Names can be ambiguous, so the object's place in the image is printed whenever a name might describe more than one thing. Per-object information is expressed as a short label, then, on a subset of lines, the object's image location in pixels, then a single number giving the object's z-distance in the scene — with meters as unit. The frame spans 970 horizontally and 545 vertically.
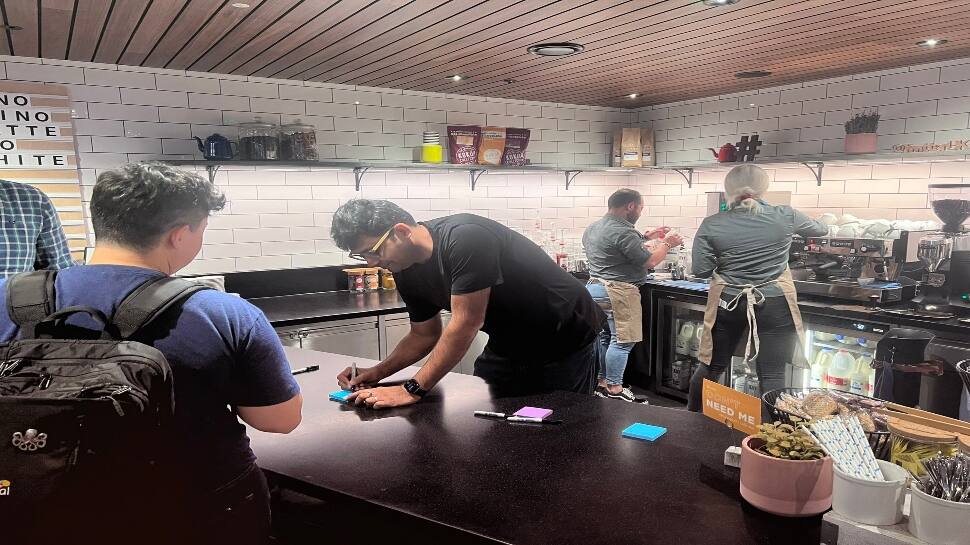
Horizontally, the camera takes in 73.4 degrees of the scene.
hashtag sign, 5.13
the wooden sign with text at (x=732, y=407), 1.55
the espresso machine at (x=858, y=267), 3.83
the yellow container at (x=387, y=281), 5.01
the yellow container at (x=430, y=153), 4.93
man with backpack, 1.04
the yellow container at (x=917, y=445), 1.25
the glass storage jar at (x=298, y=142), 4.34
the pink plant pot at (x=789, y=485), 1.23
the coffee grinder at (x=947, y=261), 3.52
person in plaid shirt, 2.62
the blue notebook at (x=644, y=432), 1.70
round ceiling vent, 3.52
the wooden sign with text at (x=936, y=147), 4.01
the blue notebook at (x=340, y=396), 2.08
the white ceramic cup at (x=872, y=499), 1.13
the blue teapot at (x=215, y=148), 4.06
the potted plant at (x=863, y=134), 4.41
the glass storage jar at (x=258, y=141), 4.18
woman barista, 3.72
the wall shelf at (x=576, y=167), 4.15
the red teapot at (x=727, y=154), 5.17
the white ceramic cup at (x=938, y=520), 1.05
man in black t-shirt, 2.13
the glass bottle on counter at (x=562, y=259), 5.58
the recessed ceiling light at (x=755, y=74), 4.45
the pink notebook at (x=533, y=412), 1.87
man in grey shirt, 4.63
